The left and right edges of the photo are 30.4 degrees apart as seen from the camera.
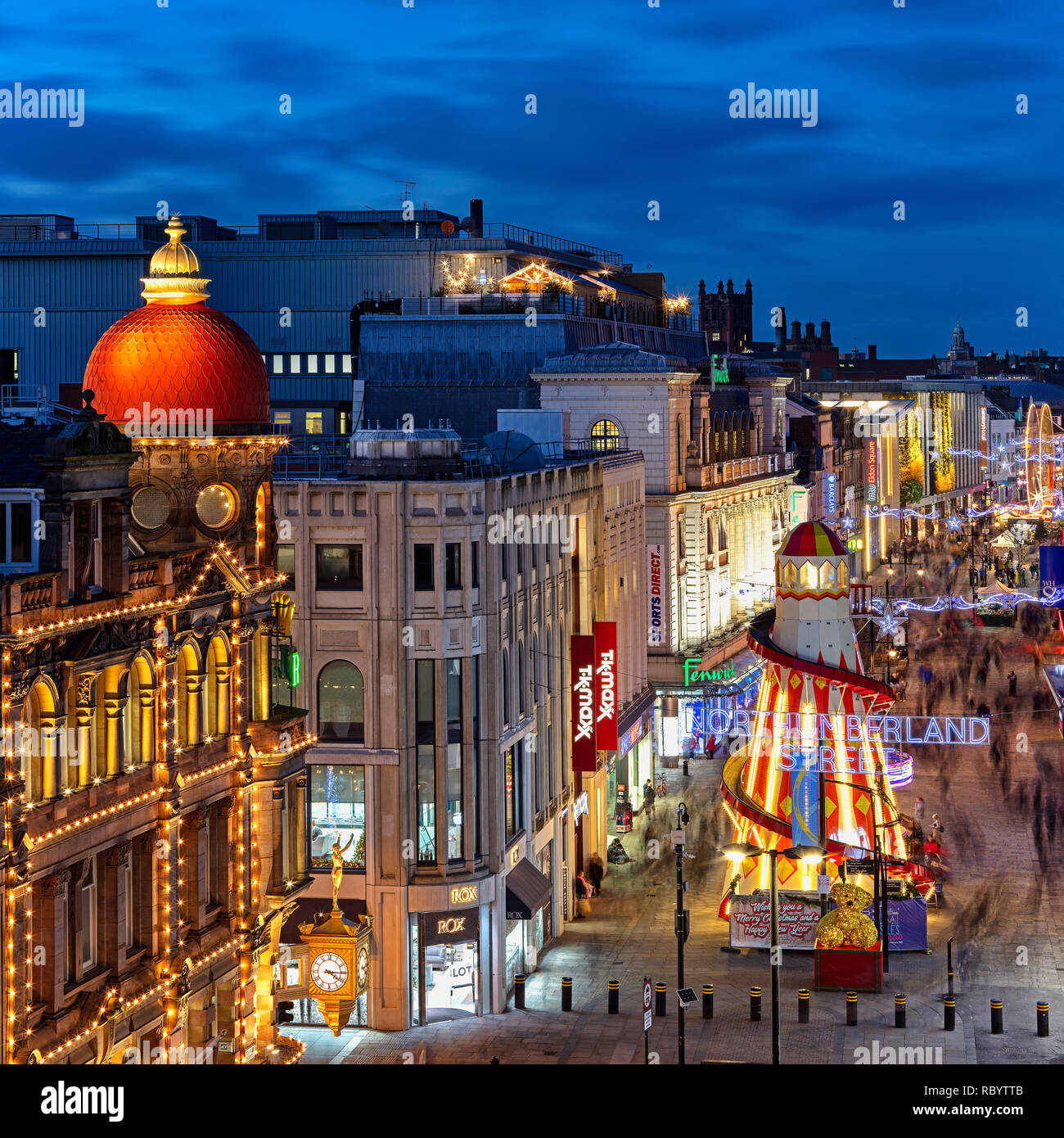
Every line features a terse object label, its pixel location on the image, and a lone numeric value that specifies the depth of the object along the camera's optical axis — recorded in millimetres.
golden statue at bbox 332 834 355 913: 35781
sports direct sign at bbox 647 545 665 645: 66312
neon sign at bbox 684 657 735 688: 66562
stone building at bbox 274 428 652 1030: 37469
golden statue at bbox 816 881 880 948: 39062
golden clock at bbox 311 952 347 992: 35375
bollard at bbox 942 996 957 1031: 35938
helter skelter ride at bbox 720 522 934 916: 43969
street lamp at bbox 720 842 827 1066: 30359
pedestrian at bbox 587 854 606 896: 48688
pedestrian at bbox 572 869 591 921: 46406
